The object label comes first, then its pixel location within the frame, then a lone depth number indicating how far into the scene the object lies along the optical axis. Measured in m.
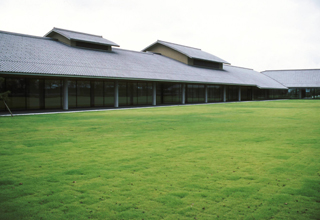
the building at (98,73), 24.52
